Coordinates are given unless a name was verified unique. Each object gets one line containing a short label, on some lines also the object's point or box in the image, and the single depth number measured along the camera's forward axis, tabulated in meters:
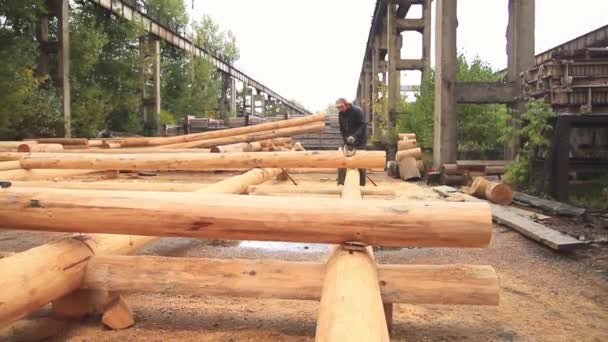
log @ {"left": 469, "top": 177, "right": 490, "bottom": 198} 7.83
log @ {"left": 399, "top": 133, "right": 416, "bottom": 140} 13.82
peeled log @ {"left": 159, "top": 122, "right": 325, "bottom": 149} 12.48
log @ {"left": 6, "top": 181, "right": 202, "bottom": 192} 5.93
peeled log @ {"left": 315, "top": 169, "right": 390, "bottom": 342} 1.79
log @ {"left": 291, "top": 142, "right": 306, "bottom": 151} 16.14
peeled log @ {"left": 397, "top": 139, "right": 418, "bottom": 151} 12.95
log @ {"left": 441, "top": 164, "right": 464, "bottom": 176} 10.24
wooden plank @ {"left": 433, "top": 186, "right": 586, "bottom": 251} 4.70
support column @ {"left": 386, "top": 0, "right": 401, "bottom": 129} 17.39
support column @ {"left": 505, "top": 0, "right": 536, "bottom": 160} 10.37
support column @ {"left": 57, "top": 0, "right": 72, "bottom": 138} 18.08
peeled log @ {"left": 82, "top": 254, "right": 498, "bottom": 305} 2.83
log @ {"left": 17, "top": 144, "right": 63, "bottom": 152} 9.79
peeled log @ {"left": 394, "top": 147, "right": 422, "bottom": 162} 12.52
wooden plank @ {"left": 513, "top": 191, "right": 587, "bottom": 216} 6.32
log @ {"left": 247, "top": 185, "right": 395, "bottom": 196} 7.13
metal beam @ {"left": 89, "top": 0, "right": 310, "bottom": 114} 22.25
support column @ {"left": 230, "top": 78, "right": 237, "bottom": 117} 42.88
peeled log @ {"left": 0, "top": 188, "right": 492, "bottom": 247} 2.70
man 9.21
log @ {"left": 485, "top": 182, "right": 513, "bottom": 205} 7.27
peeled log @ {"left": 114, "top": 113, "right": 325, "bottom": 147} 13.09
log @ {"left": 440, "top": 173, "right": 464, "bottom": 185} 10.27
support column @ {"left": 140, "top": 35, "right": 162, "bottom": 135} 26.42
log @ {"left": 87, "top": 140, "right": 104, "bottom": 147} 12.68
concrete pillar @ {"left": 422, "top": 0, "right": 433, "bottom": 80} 18.20
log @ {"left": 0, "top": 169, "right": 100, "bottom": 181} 6.43
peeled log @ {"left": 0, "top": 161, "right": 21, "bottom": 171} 6.64
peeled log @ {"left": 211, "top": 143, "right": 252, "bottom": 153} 10.93
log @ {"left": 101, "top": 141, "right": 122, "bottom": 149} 12.31
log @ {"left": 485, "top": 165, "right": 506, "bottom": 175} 9.56
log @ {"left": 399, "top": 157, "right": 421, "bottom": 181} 11.89
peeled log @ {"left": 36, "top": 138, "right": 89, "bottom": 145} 12.36
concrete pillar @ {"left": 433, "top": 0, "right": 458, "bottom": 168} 10.71
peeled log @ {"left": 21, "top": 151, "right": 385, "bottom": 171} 6.53
